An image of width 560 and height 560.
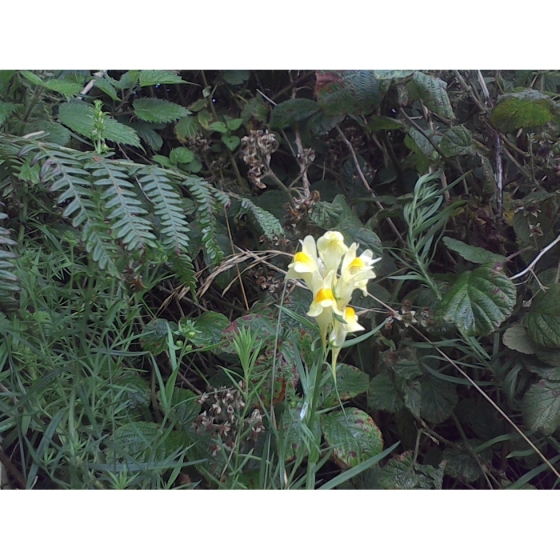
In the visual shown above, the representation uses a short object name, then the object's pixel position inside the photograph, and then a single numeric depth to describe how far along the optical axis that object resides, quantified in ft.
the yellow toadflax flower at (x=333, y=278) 1.01
